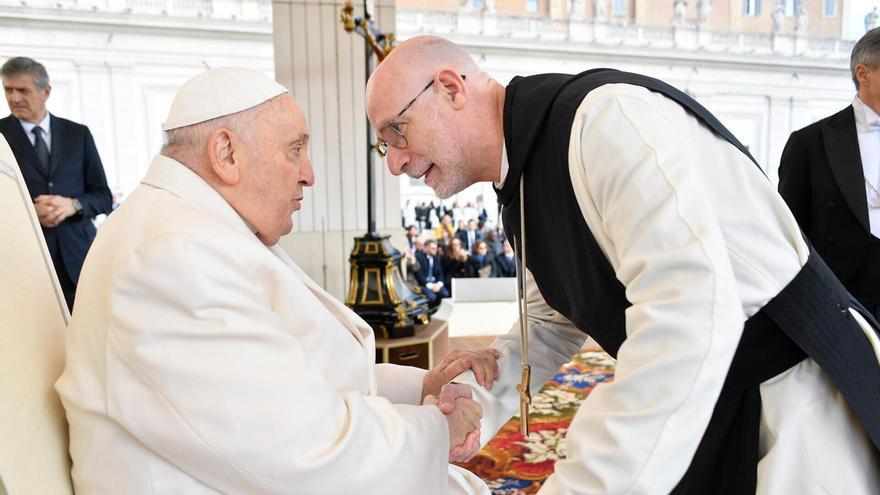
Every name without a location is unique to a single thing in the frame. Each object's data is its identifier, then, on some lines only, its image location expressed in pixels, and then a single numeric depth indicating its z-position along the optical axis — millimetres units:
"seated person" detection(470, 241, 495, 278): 9219
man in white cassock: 1090
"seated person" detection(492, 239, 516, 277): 9320
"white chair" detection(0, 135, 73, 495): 933
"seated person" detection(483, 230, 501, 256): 9438
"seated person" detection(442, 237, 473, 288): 9055
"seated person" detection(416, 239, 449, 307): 8530
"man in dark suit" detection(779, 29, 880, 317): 2697
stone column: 5645
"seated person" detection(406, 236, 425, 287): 8391
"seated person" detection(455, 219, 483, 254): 9594
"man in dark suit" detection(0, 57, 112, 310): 3582
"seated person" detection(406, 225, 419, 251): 8898
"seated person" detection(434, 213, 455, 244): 9500
